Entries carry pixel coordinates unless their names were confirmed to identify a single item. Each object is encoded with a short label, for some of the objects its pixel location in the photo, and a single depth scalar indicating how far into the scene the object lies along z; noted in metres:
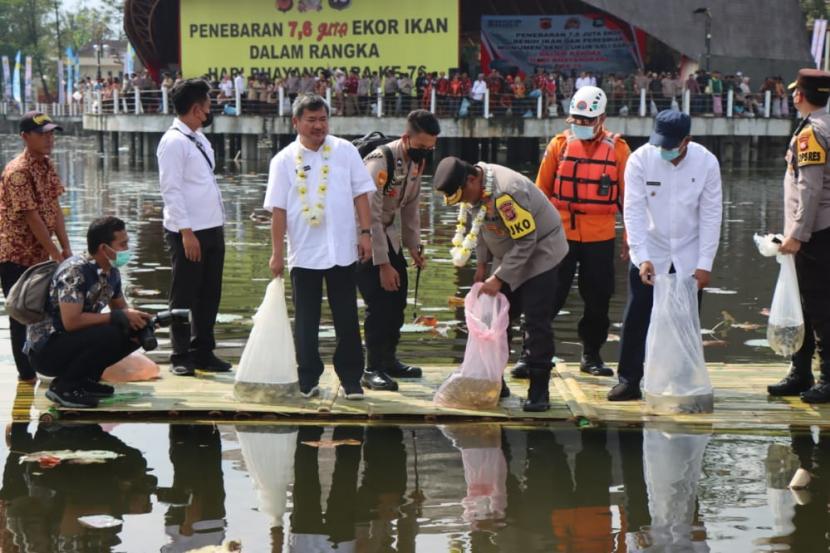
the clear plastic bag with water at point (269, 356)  12.48
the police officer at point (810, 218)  12.43
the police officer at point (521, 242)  11.95
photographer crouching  12.16
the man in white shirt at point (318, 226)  12.63
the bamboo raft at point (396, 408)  12.23
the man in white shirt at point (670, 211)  12.55
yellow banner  77.07
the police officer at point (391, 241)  13.17
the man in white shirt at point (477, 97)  64.28
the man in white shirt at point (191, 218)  13.52
